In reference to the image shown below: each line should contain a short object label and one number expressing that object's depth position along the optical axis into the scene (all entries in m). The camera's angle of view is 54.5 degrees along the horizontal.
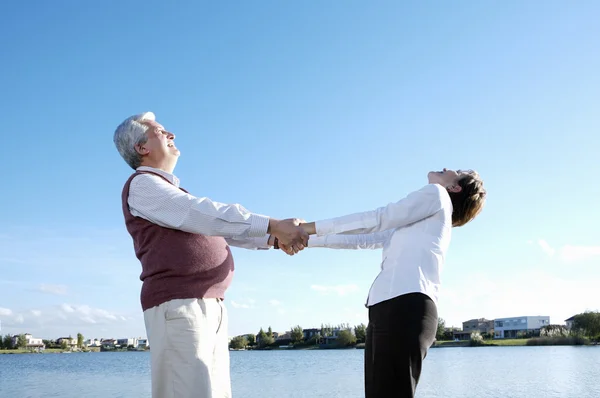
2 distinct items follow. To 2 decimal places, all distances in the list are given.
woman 2.87
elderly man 2.76
